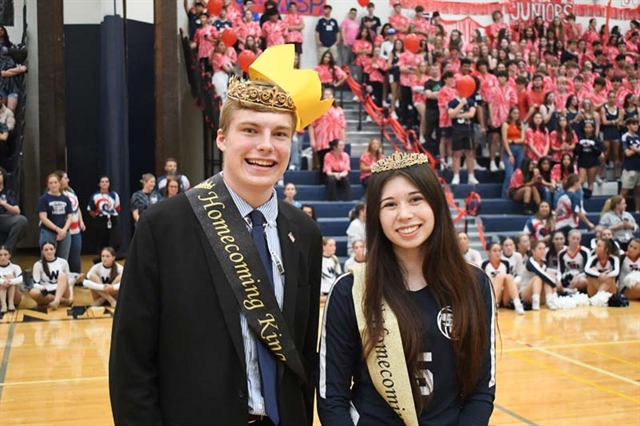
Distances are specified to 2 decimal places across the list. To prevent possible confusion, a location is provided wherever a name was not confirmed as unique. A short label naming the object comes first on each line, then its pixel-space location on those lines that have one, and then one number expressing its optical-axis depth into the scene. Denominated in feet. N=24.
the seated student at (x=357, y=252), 31.50
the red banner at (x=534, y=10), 59.62
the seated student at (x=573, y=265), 33.76
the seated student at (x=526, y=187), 41.01
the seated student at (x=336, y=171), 39.47
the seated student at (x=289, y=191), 34.86
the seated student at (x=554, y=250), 33.63
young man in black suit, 6.81
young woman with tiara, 7.43
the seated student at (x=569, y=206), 38.32
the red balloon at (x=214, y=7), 42.57
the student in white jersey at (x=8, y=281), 29.32
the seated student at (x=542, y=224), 36.11
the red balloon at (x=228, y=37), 40.87
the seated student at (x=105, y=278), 30.25
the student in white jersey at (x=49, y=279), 30.12
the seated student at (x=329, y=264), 31.73
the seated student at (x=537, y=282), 31.58
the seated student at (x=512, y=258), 32.09
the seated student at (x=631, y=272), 33.71
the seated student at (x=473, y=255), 32.21
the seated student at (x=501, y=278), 30.96
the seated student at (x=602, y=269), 33.14
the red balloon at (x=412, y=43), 45.44
